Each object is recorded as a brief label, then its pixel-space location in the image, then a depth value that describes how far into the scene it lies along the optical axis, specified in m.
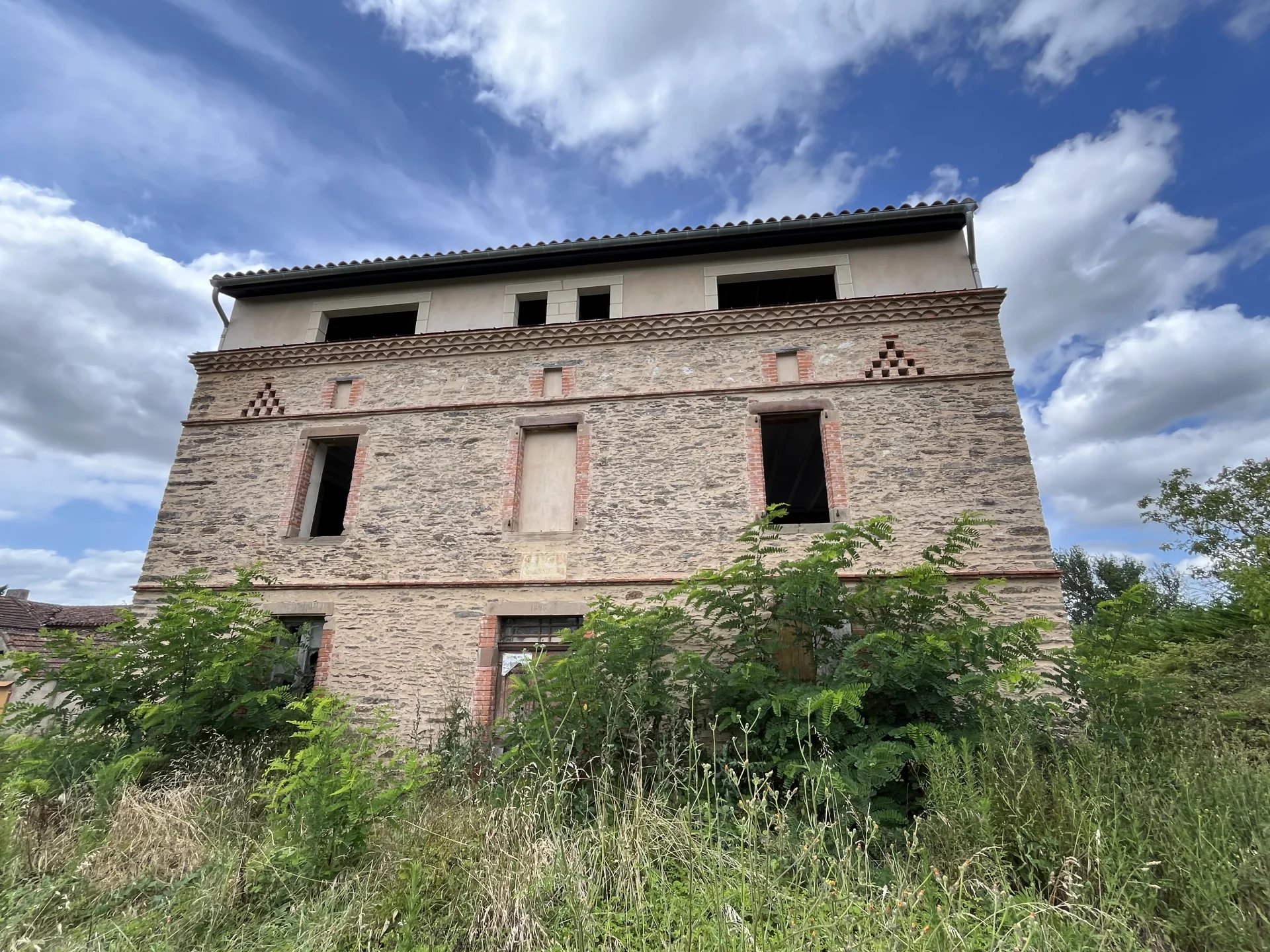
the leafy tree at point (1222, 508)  19.53
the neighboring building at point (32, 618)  15.67
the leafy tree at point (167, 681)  6.36
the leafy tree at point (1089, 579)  29.16
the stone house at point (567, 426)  7.83
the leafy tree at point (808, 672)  5.09
